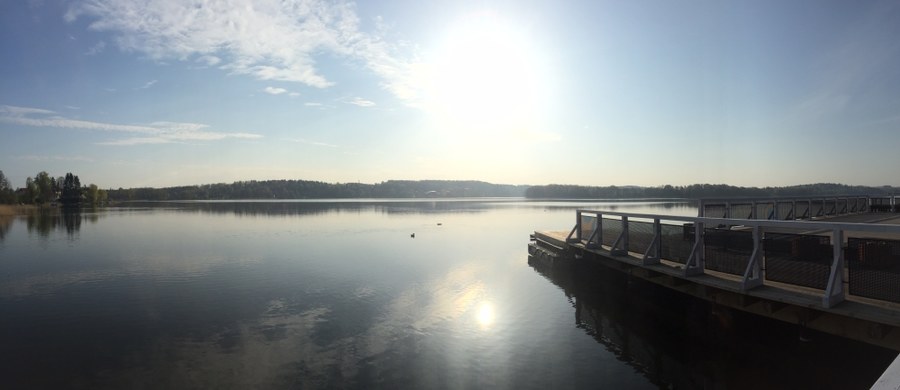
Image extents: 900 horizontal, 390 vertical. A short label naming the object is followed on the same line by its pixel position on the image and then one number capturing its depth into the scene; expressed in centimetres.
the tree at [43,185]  12537
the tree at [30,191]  12069
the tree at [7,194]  10875
